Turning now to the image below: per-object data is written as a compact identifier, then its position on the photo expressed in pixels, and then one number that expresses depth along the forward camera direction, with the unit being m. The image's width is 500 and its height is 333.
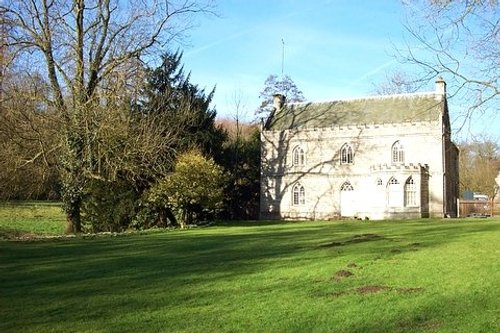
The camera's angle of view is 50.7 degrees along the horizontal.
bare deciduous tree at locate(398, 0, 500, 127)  11.20
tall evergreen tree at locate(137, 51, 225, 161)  36.75
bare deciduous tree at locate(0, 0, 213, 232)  26.06
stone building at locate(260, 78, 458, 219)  41.28
